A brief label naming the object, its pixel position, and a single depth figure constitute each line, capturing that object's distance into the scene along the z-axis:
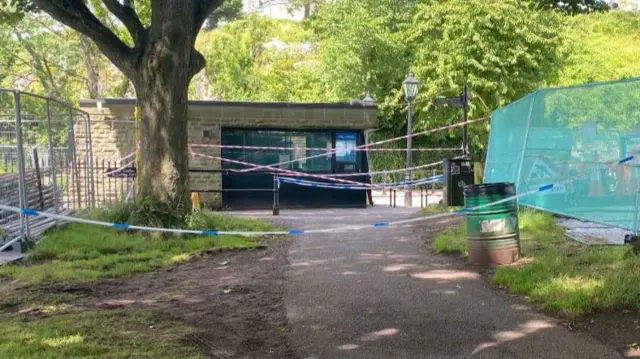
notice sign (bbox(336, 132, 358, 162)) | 17.36
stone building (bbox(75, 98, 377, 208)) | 16.27
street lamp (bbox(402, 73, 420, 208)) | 17.86
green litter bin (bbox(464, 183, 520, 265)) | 7.24
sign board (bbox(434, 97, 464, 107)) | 15.35
